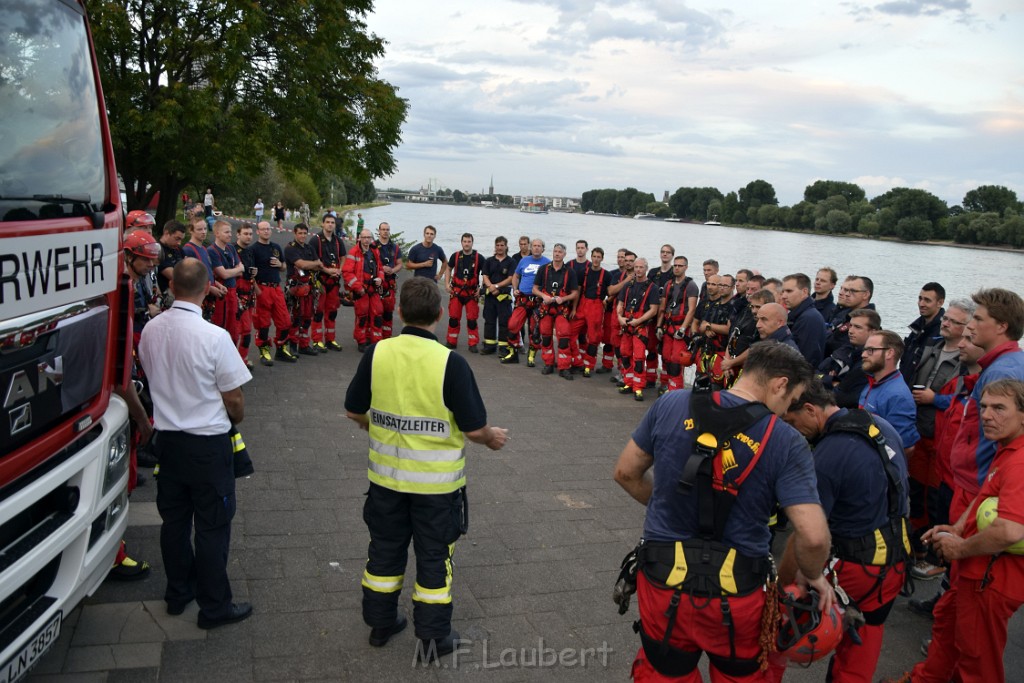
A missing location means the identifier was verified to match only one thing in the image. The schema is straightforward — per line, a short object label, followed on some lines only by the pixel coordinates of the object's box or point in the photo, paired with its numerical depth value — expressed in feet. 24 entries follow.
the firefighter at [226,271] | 28.37
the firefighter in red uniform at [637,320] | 33.22
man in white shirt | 12.18
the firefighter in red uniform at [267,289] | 32.12
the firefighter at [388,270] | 38.19
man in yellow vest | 11.73
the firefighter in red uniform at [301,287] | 35.06
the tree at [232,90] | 46.16
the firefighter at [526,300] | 38.11
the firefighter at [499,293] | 39.19
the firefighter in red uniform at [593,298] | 36.47
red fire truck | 9.00
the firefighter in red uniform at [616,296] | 36.52
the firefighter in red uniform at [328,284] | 36.47
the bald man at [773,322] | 19.11
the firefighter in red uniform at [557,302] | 36.29
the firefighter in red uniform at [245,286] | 30.68
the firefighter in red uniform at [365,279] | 36.86
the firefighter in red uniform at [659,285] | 33.96
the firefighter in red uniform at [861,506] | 10.65
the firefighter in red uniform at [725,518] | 8.59
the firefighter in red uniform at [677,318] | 32.42
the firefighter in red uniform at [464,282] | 39.34
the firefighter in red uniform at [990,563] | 11.06
